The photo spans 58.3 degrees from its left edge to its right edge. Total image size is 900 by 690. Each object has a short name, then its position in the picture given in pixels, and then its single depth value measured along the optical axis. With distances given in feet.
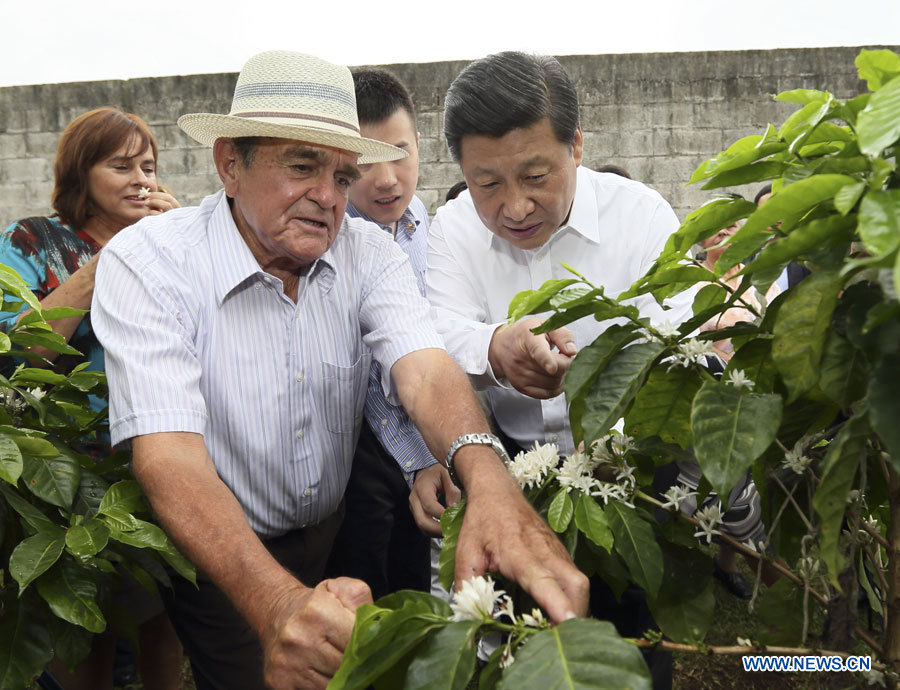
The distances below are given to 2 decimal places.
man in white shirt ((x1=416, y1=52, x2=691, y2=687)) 6.21
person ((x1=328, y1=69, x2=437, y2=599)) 9.33
